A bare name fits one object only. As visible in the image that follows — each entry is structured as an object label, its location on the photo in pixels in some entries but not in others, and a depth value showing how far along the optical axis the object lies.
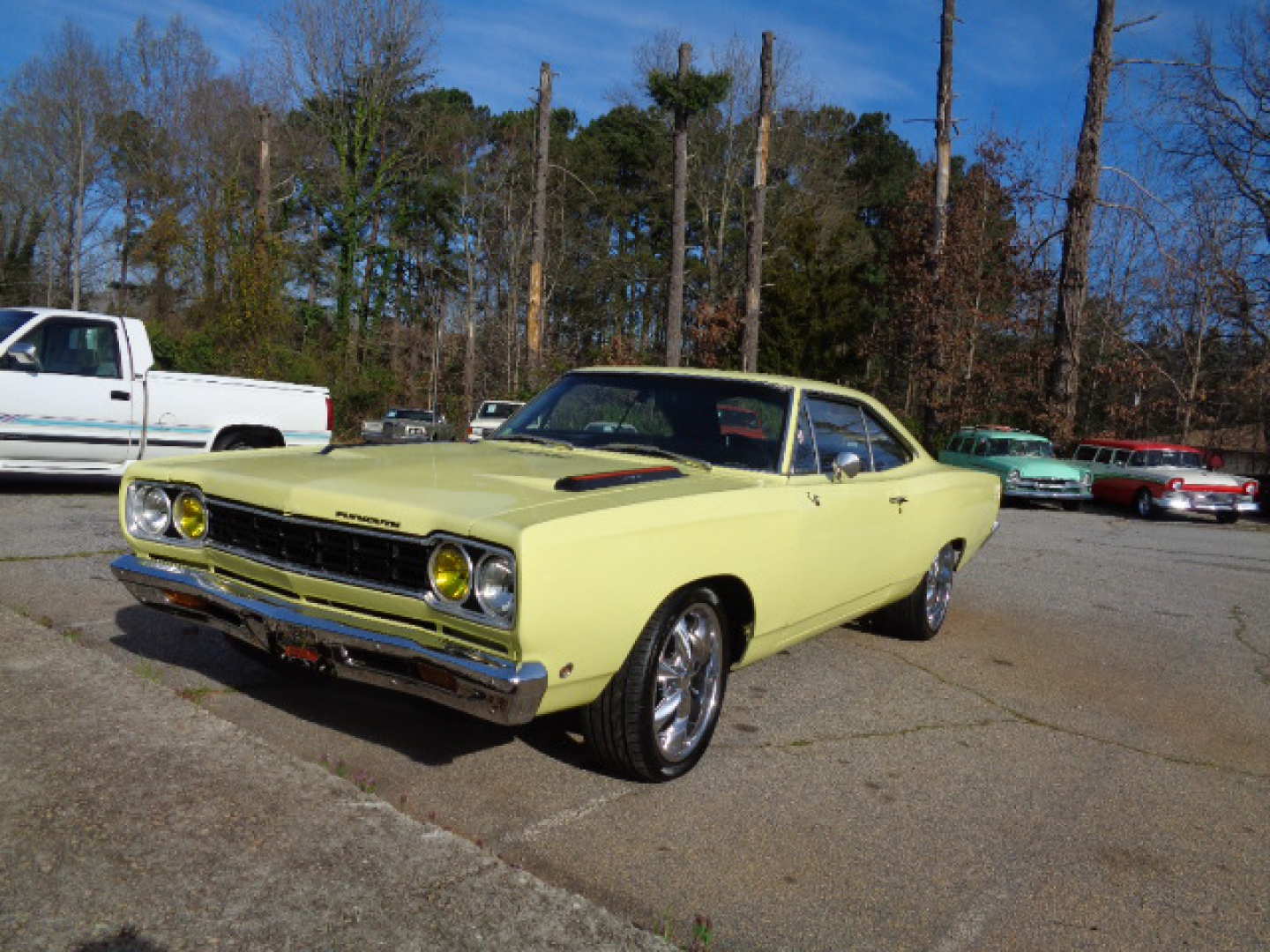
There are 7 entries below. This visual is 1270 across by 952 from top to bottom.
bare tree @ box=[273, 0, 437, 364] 34.50
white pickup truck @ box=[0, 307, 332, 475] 9.25
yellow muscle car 2.92
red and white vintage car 16.84
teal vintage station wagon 17.61
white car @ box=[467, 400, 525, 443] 22.92
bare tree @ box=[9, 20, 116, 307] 42.28
